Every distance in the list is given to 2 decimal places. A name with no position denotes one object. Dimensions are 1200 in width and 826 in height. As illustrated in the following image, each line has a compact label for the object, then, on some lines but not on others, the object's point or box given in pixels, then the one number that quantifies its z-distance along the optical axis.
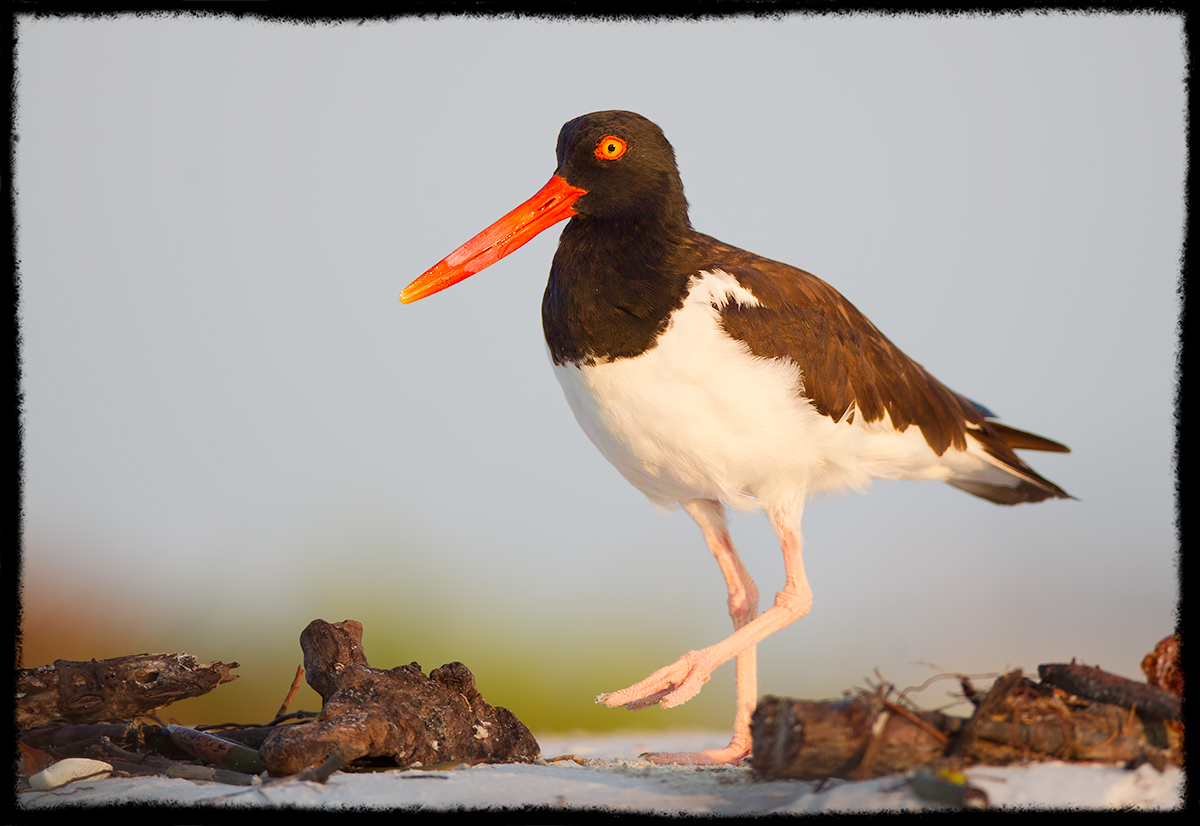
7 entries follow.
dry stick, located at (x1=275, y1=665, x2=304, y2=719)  6.86
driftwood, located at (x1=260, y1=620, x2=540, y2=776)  5.96
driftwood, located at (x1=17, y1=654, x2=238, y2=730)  6.65
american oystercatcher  7.02
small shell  5.98
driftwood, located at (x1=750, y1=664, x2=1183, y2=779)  5.15
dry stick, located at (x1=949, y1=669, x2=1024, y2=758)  5.21
